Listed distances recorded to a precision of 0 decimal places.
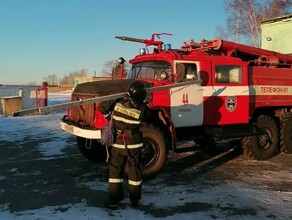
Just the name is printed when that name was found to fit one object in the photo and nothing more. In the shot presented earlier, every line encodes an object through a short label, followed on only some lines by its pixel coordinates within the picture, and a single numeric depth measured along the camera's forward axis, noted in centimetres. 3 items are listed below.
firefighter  371
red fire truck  482
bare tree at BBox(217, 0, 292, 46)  2030
